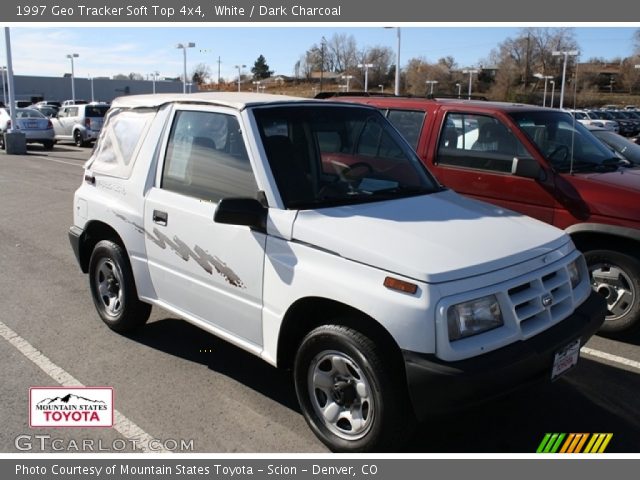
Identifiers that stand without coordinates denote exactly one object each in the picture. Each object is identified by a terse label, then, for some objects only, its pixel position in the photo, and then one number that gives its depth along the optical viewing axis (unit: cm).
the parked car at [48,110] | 3506
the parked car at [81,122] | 2434
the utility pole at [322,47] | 6993
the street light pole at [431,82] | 7779
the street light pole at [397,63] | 2679
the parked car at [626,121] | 3916
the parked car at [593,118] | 3319
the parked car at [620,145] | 676
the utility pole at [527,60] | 9119
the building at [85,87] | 8112
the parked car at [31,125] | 2264
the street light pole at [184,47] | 3672
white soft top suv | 301
